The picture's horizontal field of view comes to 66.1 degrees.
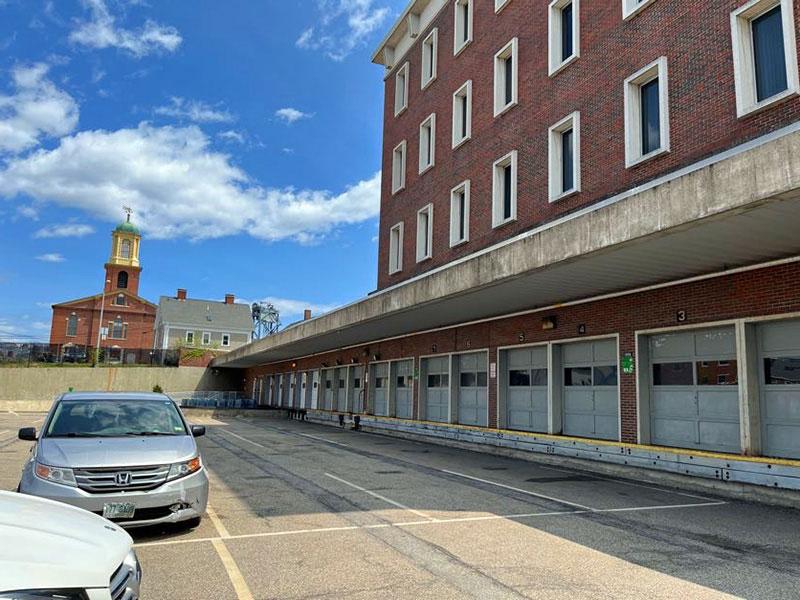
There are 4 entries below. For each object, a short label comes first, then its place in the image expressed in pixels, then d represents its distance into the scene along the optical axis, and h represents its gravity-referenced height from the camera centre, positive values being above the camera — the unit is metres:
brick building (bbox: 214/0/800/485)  10.69 +2.73
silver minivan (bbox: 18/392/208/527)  6.47 -0.87
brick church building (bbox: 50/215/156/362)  77.75 +9.15
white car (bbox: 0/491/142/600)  2.95 -0.90
